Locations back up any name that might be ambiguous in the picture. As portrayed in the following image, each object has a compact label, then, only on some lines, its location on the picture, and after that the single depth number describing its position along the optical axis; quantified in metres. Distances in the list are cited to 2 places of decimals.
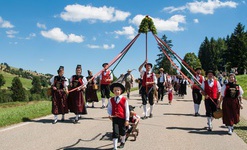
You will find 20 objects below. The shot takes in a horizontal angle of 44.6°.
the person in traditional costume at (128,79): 21.90
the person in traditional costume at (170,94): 17.88
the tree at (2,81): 121.47
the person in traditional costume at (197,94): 13.07
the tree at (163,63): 89.81
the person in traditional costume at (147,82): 11.70
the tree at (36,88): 118.39
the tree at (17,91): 97.69
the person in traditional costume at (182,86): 22.59
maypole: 12.55
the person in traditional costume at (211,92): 9.77
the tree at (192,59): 113.86
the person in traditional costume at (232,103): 8.91
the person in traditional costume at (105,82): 15.27
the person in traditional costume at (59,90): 10.73
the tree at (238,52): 74.56
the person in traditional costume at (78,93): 10.91
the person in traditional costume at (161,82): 19.06
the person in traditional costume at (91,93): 15.58
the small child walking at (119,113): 7.06
